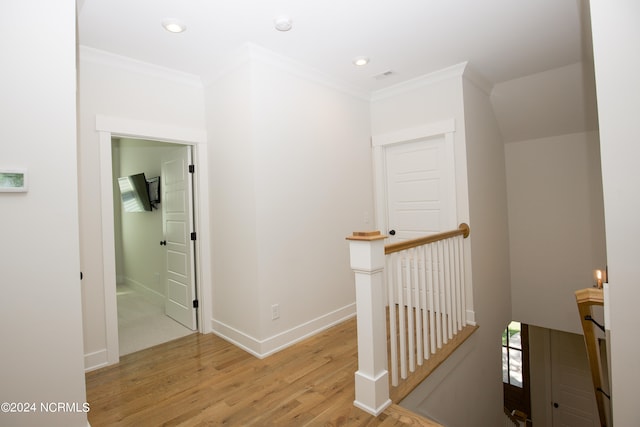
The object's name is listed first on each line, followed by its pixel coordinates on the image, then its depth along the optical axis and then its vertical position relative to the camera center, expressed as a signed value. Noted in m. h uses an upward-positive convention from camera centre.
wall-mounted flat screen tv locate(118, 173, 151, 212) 4.57 +0.51
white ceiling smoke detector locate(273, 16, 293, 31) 2.34 +1.51
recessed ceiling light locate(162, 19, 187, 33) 2.32 +1.50
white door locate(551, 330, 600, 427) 5.20 -2.99
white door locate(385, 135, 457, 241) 3.48 +0.31
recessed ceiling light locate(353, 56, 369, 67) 3.05 +1.55
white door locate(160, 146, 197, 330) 3.35 -0.13
